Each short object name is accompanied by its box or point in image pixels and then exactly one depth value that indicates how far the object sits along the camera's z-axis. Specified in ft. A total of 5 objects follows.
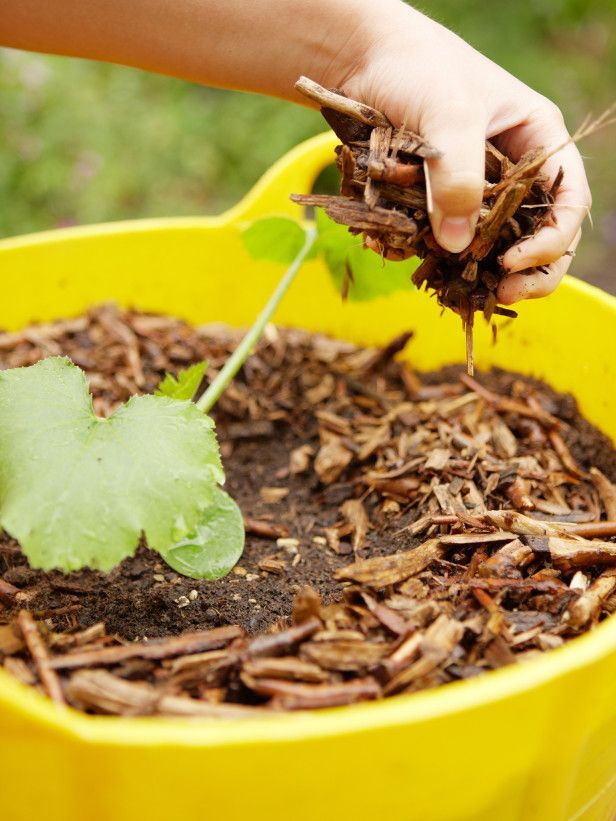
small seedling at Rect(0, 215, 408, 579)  1.07
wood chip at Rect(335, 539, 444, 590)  1.22
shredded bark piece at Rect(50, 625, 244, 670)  1.07
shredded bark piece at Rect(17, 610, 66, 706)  1.03
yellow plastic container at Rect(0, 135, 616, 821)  0.85
